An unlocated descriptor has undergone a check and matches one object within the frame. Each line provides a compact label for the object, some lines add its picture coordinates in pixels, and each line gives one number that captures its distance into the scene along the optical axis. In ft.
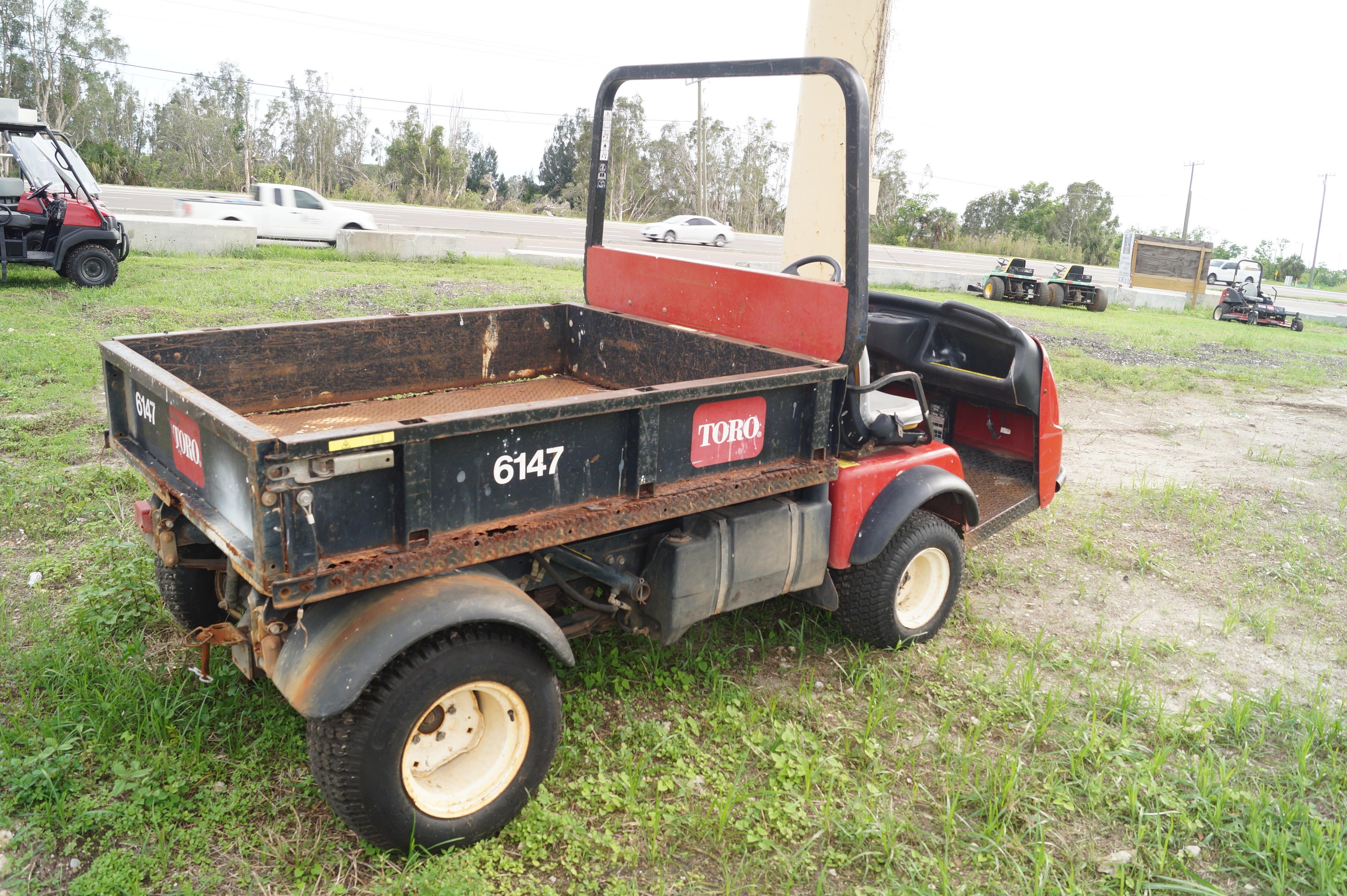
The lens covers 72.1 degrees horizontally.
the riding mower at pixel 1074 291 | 66.54
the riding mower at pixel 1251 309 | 69.15
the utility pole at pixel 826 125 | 20.79
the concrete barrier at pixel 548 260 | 55.47
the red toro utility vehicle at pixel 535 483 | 8.14
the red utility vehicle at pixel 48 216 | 35.24
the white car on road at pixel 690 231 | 91.09
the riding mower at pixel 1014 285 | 66.23
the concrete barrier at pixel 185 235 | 46.78
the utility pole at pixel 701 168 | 97.19
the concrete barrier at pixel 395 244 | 51.11
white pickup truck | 56.65
